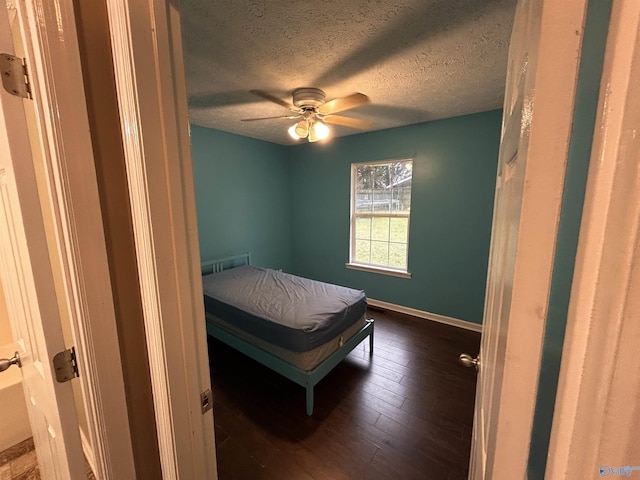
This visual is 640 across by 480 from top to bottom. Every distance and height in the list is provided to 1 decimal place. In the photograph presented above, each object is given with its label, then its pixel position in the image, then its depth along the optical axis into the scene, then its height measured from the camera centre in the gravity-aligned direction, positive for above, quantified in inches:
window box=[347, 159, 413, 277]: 139.9 -7.1
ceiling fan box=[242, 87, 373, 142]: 80.7 +29.8
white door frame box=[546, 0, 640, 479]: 9.9 -4.0
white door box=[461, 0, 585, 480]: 12.1 -0.7
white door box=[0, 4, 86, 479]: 26.8 -8.8
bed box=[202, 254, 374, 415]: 76.9 -38.5
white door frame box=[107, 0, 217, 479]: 23.5 -1.2
